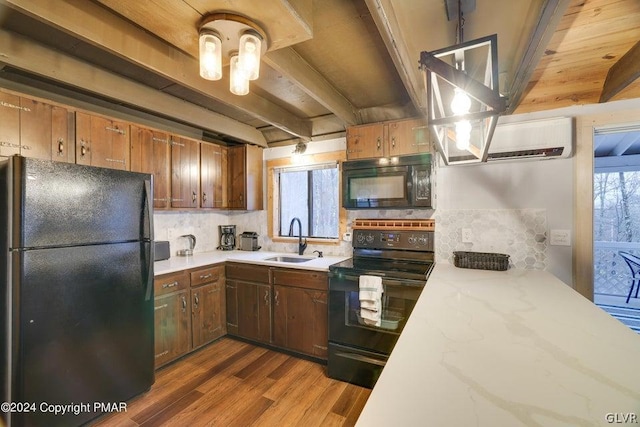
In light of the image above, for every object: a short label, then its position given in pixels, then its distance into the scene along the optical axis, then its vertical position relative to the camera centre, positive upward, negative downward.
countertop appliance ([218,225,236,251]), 3.55 -0.33
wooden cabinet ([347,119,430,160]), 2.37 +0.67
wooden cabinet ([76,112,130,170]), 2.07 +0.58
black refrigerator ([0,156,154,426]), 1.46 -0.47
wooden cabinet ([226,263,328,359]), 2.48 -0.93
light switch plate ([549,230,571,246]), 2.09 -0.21
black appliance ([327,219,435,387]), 2.11 -0.67
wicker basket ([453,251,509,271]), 2.08 -0.39
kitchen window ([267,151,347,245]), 3.11 +0.18
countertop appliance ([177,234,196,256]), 3.14 -0.38
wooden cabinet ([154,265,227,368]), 2.34 -0.94
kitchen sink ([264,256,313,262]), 3.07 -0.54
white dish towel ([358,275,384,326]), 2.12 -0.69
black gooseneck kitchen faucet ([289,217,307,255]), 3.16 -0.38
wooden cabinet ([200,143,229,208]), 3.07 +0.43
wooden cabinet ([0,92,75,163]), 1.72 +0.57
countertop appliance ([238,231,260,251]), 3.49 -0.38
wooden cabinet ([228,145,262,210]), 3.29 +0.43
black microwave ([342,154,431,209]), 2.34 +0.26
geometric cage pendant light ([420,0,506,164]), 0.76 +0.36
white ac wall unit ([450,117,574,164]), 2.00 +0.54
